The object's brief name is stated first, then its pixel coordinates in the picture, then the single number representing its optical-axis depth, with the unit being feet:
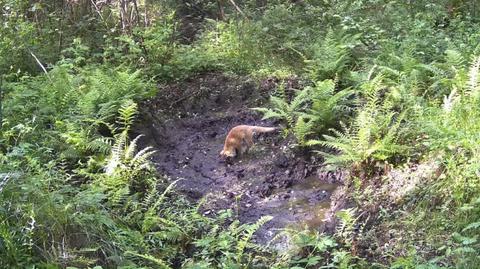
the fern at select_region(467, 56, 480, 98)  17.42
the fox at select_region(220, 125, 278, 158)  22.08
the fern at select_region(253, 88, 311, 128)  21.93
